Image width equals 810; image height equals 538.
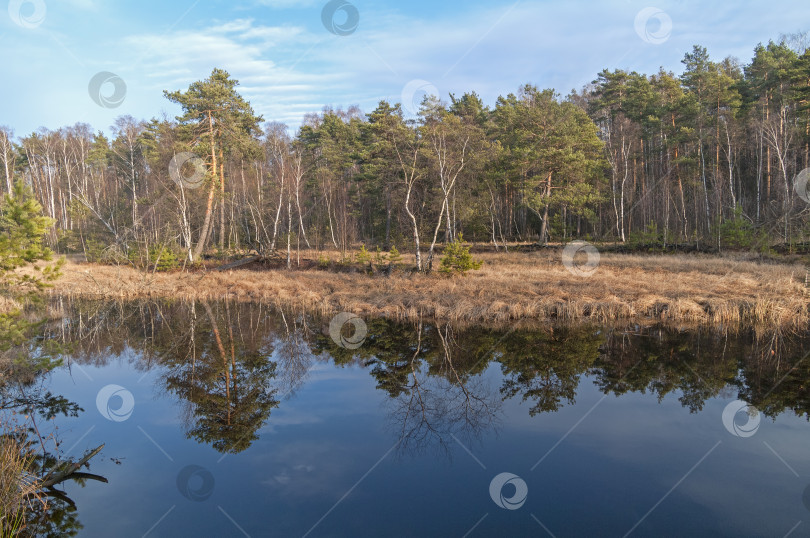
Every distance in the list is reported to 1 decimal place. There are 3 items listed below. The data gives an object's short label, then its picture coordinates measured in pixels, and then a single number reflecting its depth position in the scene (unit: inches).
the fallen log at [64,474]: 271.6
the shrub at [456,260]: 853.8
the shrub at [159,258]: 1091.7
